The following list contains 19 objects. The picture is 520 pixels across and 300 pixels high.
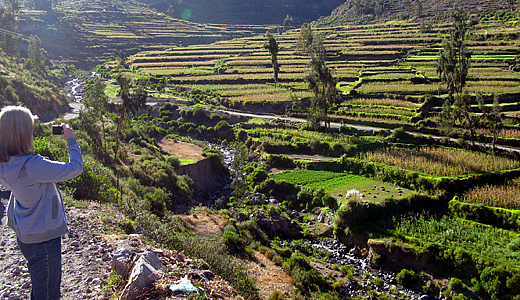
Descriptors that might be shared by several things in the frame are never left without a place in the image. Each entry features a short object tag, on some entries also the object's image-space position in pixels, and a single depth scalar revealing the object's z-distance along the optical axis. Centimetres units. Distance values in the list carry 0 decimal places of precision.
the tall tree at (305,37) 6181
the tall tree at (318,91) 3868
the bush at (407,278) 1869
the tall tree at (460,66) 3149
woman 456
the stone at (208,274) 988
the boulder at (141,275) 664
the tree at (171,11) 15290
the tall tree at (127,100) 2700
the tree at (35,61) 6312
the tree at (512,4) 8438
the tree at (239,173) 2863
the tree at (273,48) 5831
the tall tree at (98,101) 2600
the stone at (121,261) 770
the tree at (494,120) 2866
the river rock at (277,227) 2388
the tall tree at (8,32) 6894
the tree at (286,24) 12911
